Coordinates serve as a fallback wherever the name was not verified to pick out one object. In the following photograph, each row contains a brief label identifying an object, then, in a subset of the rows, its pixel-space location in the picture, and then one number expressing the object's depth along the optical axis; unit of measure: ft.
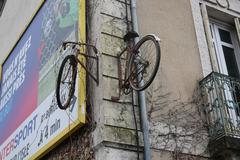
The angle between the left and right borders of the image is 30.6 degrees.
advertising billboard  22.12
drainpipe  18.79
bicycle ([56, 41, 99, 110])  20.39
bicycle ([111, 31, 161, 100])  18.37
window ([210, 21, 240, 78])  26.19
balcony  20.57
